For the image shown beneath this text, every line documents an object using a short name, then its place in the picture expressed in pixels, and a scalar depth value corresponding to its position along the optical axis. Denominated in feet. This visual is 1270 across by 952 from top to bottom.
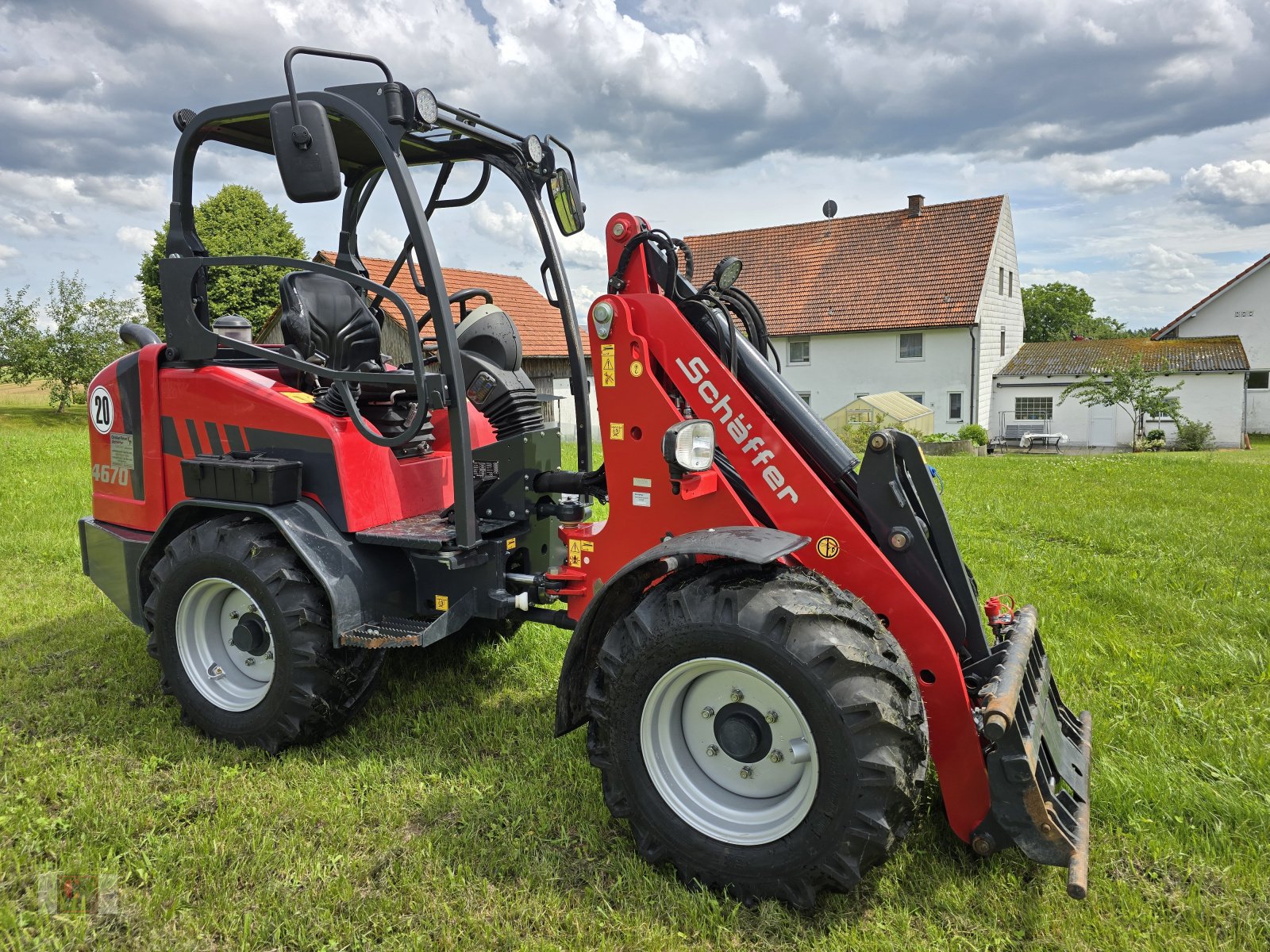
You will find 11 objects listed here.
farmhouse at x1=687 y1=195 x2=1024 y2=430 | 89.86
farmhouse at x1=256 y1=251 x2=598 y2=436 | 59.62
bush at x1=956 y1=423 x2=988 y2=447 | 80.48
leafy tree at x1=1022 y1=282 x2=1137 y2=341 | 210.59
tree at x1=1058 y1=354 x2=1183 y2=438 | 92.99
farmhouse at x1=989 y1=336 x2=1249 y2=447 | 100.01
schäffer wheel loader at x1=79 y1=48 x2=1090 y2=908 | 8.63
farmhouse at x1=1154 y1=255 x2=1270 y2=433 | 111.14
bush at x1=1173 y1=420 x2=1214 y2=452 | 92.79
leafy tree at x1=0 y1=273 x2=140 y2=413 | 95.09
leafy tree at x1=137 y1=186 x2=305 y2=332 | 109.91
